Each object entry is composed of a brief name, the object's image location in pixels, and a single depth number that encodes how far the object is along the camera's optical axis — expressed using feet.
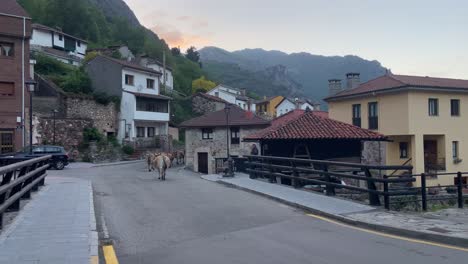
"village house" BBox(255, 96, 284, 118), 299.79
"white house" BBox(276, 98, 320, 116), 305.73
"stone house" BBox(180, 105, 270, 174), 142.82
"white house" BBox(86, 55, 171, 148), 174.91
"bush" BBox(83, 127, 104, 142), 149.75
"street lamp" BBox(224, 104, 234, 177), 69.12
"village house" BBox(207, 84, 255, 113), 289.12
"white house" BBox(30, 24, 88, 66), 218.38
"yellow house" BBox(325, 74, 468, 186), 122.01
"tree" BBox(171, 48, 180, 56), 400.22
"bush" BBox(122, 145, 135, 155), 159.94
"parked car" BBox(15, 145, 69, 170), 111.45
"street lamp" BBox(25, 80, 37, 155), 78.01
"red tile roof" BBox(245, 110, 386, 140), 66.74
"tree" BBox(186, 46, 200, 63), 430.61
